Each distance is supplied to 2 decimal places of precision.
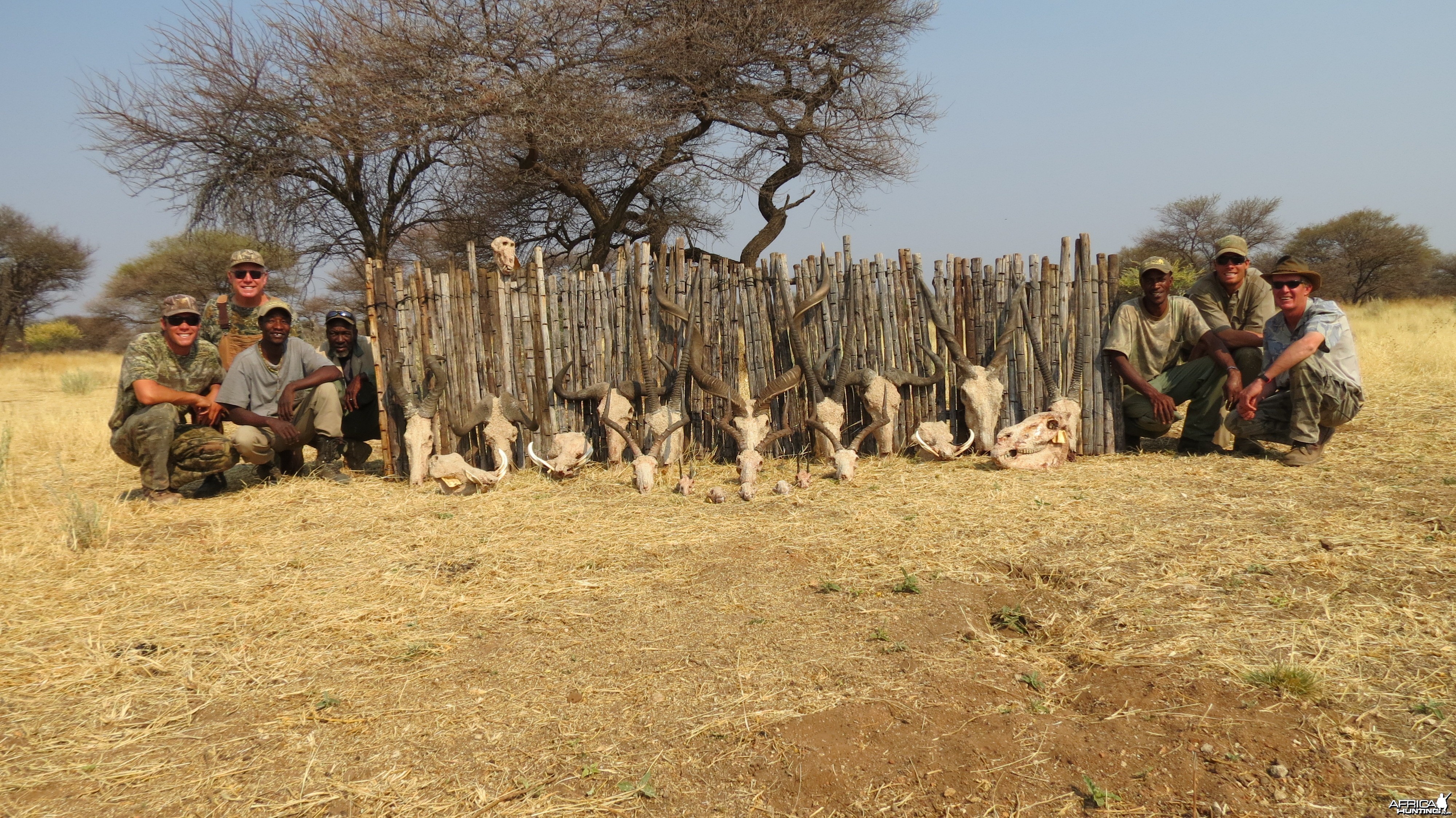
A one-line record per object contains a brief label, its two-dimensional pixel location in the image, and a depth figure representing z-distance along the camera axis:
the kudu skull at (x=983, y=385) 6.25
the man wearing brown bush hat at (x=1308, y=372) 5.46
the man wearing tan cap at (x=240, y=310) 6.74
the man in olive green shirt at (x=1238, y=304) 6.05
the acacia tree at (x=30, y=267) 25.52
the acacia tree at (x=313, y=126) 10.96
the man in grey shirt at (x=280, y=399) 6.22
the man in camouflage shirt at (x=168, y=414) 5.88
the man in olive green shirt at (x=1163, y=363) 6.02
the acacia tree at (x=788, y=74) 12.12
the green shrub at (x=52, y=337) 26.91
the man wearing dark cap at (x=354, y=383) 6.90
